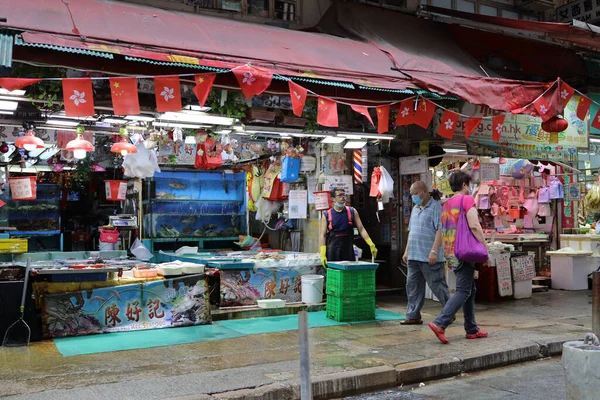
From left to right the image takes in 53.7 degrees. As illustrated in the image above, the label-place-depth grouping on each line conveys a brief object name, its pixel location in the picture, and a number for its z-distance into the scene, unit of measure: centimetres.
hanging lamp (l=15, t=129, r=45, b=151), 903
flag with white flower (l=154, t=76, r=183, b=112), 798
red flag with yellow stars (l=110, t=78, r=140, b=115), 762
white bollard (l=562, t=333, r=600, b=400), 437
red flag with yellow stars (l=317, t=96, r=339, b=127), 902
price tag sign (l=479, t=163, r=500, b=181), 1280
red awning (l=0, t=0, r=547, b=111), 807
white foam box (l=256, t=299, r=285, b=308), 1040
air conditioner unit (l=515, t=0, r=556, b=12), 1533
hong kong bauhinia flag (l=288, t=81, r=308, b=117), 862
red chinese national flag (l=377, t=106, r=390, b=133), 982
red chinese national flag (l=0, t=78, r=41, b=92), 676
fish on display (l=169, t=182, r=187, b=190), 1504
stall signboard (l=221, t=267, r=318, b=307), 1038
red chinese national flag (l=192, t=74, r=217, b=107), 815
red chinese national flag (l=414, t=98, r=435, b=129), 1026
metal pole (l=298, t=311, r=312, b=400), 443
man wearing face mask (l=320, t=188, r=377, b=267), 1079
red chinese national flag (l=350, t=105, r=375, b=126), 925
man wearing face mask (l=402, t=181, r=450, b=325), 930
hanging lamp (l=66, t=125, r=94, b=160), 935
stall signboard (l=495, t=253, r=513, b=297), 1252
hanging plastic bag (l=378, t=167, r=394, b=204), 1188
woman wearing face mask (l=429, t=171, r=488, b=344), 812
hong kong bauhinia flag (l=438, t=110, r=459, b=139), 1041
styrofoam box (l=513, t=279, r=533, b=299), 1280
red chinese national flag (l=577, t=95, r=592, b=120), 1161
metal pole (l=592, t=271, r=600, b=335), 756
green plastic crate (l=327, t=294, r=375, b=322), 983
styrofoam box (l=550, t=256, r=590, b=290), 1416
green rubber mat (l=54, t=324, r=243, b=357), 792
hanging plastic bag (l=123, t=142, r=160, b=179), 1103
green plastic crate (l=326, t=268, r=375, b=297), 981
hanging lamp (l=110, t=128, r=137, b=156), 999
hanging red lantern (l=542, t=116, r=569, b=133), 1148
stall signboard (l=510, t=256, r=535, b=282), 1281
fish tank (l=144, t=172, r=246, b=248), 1473
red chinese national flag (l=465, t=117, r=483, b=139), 1063
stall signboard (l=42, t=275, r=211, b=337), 854
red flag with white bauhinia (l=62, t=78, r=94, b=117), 721
